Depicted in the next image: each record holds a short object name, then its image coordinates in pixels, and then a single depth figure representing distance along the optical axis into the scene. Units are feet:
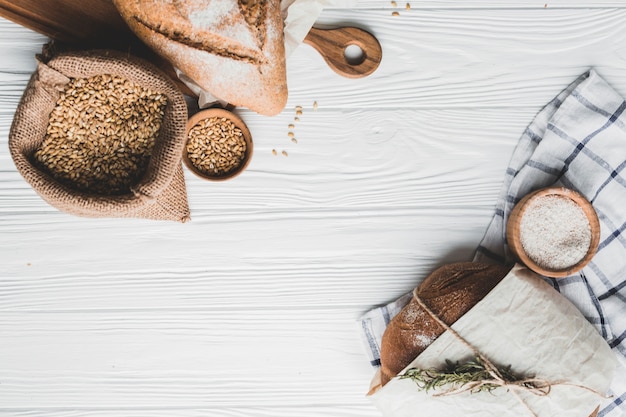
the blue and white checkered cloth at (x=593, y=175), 3.91
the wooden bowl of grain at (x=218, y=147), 3.80
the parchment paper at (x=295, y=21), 3.55
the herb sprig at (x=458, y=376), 3.36
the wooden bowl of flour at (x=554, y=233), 3.66
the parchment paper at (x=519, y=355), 3.43
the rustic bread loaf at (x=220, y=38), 3.14
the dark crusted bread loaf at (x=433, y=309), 3.52
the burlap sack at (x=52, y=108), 3.41
